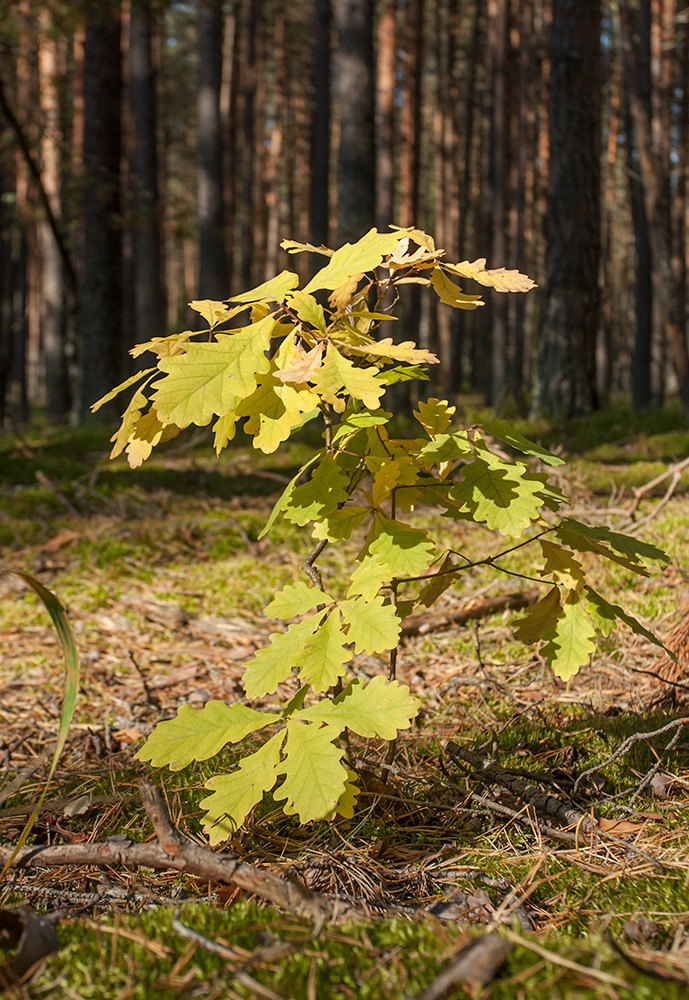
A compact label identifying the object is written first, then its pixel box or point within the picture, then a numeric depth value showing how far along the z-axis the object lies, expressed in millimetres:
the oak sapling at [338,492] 1221
